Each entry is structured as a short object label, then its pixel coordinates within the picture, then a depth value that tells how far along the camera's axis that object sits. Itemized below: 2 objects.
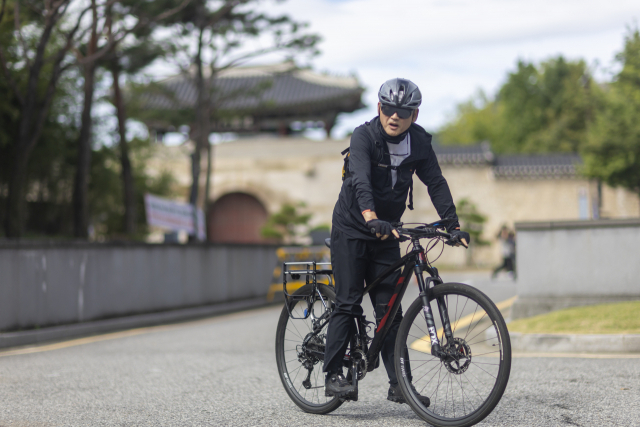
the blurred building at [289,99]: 37.59
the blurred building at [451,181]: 35.78
